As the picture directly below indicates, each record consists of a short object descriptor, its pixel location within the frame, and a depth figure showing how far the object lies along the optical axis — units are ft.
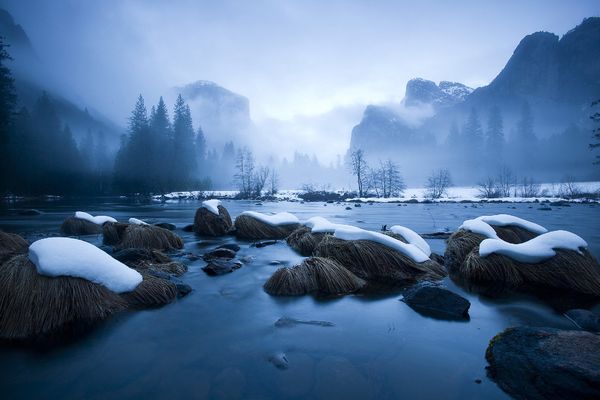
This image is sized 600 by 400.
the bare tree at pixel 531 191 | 152.73
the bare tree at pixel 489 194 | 156.56
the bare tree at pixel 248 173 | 188.89
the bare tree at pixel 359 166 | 185.26
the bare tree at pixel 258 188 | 189.92
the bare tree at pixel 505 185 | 162.05
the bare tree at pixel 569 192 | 135.43
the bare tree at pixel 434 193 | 170.91
